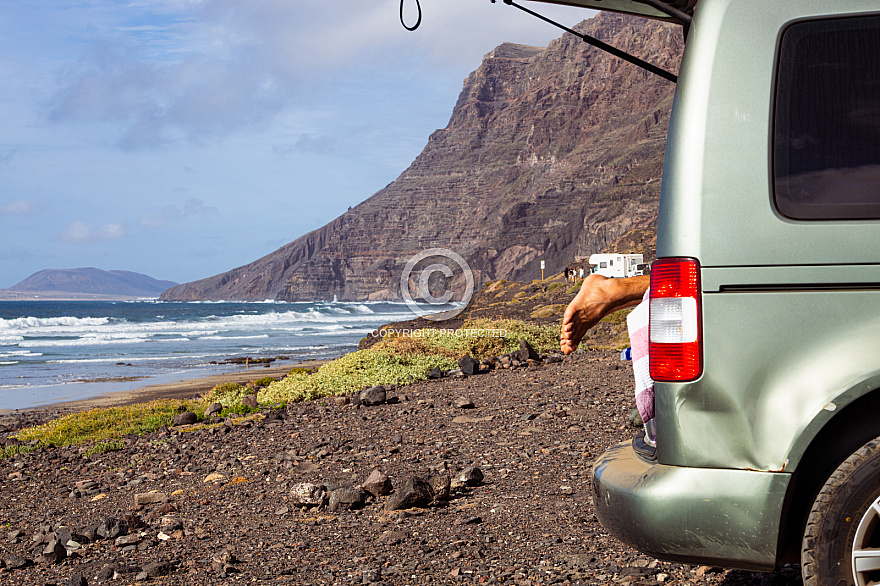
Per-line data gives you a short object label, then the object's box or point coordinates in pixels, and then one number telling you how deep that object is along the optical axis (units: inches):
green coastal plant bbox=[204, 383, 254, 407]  487.3
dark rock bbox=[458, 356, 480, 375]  510.9
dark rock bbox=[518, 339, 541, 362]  554.8
